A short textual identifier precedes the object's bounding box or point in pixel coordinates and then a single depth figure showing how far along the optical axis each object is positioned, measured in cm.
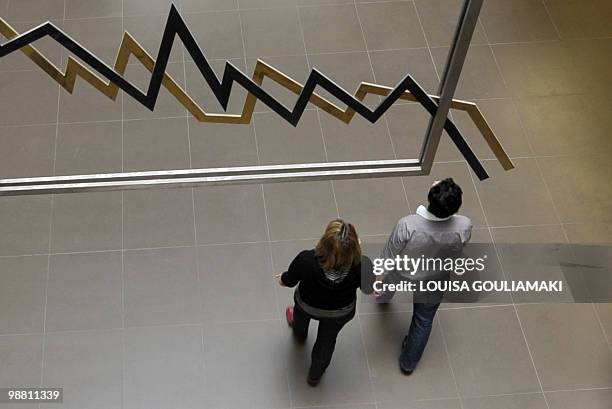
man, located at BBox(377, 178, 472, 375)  354
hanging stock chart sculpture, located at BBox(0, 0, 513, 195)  337
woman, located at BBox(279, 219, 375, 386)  330
